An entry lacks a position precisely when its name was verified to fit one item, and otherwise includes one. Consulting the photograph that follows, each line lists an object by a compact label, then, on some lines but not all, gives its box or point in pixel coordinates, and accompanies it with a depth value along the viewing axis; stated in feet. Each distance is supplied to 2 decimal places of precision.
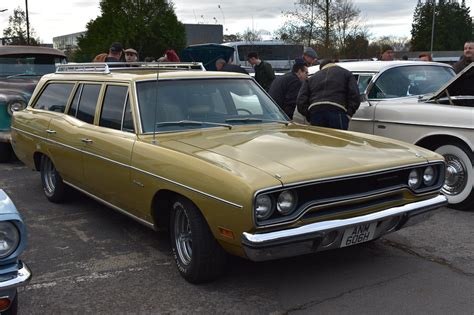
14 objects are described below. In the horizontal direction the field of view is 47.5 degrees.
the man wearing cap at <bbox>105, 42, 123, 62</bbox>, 30.40
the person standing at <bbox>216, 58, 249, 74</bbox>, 32.83
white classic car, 18.90
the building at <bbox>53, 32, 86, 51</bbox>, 172.35
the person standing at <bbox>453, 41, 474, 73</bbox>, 27.22
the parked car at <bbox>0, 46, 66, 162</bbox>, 29.17
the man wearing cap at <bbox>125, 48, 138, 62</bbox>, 31.99
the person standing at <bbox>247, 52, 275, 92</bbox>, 32.50
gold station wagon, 11.18
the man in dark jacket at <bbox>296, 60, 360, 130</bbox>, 21.04
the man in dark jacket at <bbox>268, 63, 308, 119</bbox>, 25.00
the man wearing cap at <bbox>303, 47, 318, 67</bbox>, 27.45
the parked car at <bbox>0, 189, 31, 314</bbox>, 9.12
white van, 59.00
